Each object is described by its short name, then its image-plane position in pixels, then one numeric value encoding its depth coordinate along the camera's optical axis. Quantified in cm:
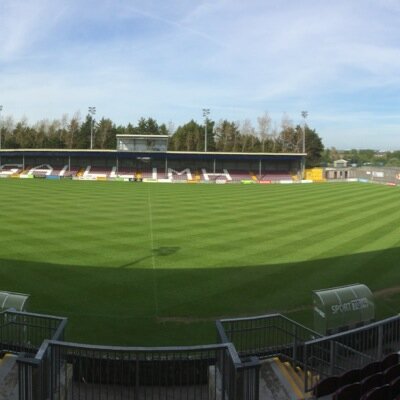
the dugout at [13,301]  1012
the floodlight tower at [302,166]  8186
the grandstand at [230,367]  583
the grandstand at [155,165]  8000
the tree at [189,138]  11600
